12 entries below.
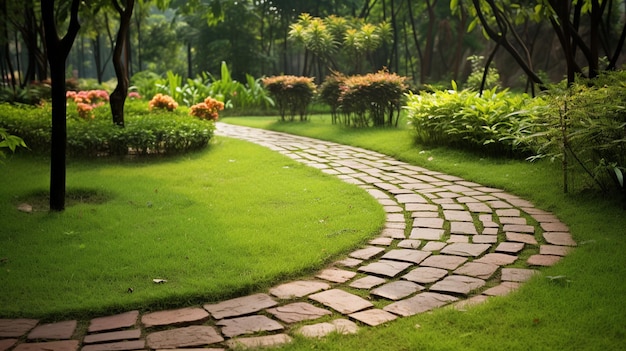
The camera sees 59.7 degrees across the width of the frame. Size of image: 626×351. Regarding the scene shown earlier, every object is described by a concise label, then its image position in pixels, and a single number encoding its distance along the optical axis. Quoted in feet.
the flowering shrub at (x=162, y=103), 34.32
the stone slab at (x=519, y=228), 13.42
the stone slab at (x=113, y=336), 8.21
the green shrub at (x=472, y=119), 22.68
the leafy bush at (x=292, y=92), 41.39
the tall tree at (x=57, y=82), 14.90
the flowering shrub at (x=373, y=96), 34.30
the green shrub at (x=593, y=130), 14.64
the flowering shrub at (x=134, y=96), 48.60
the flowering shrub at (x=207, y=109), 31.98
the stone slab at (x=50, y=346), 7.91
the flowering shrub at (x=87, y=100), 29.48
